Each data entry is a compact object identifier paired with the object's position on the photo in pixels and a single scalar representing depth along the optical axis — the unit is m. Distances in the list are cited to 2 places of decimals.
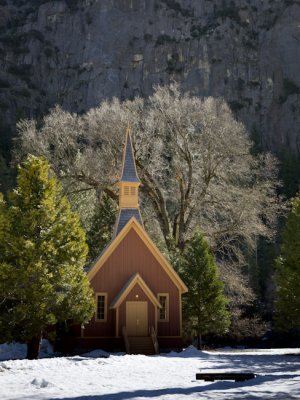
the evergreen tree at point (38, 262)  21.08
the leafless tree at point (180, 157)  31.48
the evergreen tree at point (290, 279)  29.47
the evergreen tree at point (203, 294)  29.48
